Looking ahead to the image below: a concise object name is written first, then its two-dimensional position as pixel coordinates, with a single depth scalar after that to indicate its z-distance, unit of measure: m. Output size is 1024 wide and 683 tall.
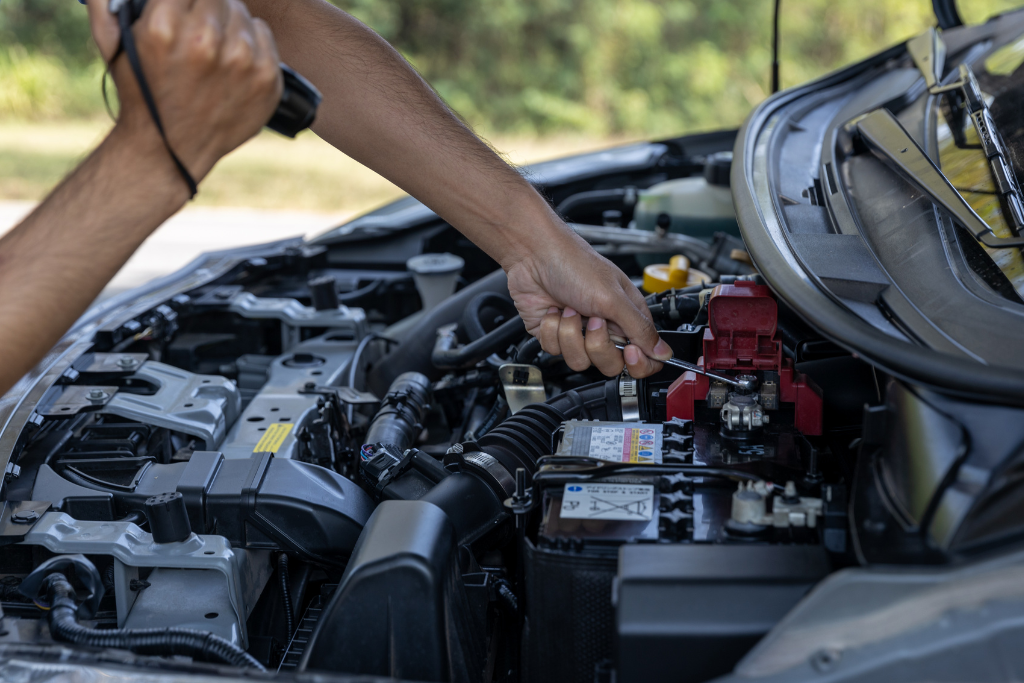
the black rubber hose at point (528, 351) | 1.63
